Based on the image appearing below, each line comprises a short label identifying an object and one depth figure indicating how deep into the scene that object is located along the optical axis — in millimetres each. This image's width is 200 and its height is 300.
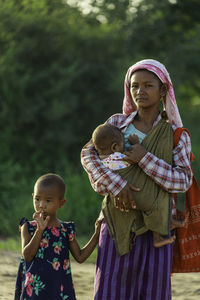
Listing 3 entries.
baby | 5789
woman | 5727
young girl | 6027
